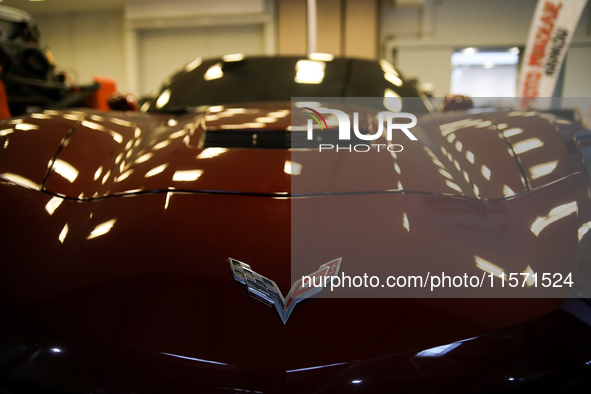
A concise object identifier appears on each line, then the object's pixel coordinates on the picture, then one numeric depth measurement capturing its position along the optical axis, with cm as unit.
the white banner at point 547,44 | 426
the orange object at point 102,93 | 592
